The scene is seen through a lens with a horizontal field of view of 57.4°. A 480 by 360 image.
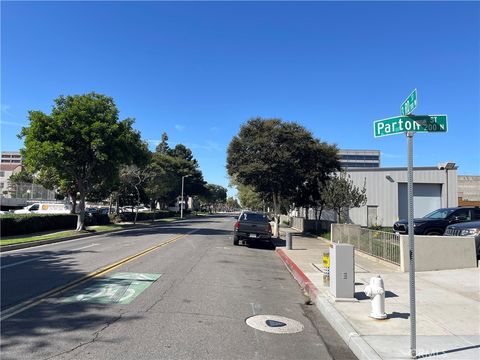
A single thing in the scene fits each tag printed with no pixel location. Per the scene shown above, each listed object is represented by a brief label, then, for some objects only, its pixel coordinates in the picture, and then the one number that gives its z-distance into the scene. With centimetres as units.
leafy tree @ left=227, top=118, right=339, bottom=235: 2848
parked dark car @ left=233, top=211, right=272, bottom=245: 2202
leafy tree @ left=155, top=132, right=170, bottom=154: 9531
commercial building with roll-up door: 3928
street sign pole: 545
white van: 4586
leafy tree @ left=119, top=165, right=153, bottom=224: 4619
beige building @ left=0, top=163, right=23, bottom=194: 11560
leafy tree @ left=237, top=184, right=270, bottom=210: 6045
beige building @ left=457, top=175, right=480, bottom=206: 7225
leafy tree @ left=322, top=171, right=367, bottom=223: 2547
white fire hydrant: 732
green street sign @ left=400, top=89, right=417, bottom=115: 571
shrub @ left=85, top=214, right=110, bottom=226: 3878
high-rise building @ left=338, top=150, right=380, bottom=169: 11661
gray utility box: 889
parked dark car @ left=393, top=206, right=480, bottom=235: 1856
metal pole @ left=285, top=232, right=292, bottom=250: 2039
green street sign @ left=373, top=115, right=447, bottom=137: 587
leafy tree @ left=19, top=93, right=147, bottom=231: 2709
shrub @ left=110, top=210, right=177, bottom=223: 4719
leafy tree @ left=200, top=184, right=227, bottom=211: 14936
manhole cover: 694
